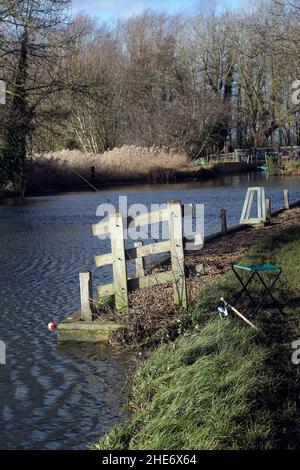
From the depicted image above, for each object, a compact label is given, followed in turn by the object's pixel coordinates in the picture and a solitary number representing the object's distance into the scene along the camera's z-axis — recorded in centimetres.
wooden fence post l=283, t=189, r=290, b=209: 2791
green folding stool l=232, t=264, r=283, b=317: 955
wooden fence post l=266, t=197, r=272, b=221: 2366
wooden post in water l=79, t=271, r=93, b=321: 989
